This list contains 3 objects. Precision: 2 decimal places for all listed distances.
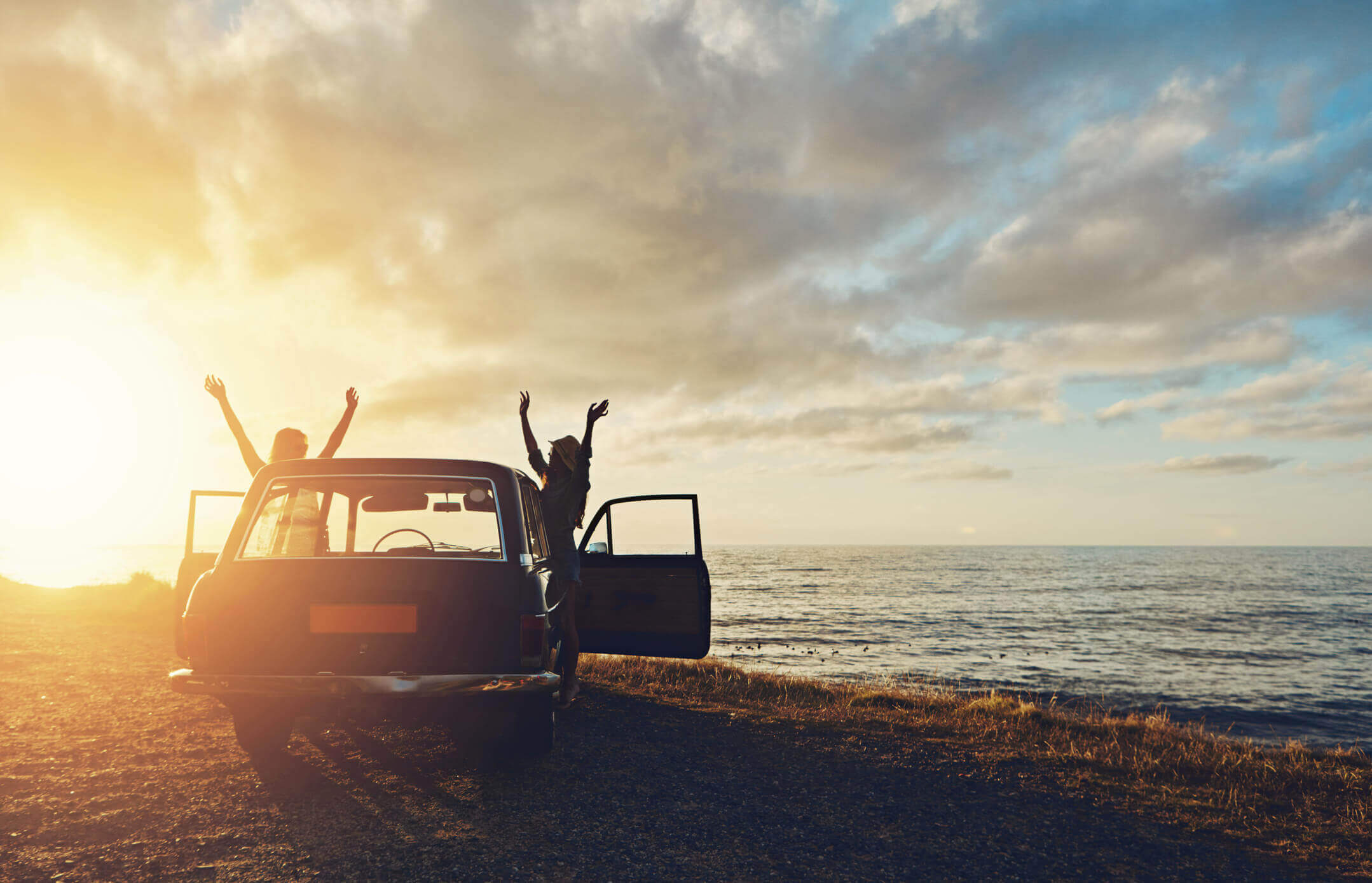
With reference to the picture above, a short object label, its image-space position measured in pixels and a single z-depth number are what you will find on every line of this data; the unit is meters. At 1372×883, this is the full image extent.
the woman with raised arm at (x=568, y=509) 6.66
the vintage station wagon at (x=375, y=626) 4.26
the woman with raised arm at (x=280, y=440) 5.97
